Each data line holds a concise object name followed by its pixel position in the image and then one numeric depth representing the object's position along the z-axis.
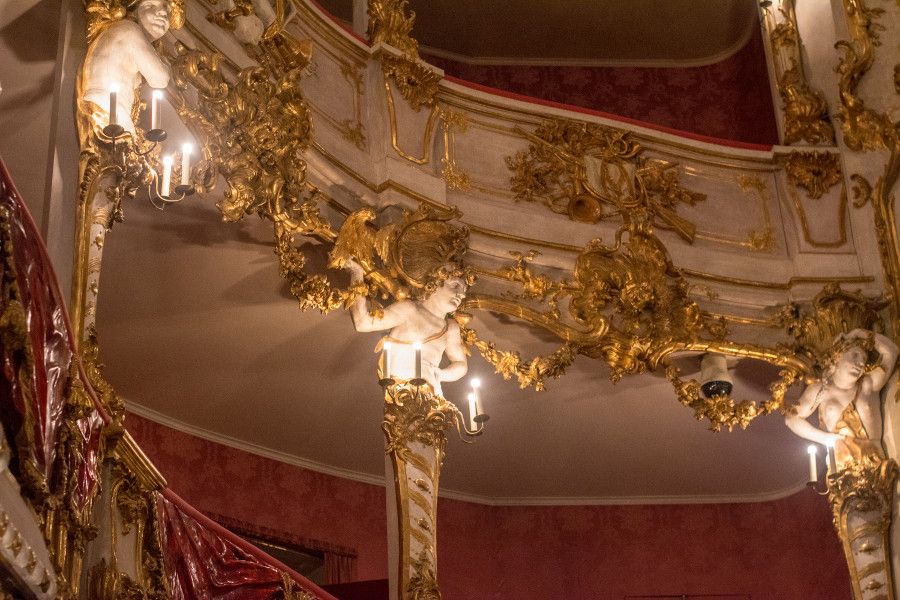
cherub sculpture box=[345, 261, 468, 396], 7.55
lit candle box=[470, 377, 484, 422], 7.22
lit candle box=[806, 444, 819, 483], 8.19
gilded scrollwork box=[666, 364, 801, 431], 8.48
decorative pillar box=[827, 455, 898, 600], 8.34
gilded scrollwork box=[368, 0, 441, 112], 8.34
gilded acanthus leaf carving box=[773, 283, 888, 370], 8.76
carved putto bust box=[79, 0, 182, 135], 5.63
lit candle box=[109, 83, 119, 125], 5.41
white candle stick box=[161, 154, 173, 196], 6.12
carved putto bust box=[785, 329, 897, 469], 8.56
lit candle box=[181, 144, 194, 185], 6.11
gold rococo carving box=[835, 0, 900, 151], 9.22
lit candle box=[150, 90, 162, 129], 5.57
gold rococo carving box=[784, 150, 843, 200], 9.40
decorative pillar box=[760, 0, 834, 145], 9.56
